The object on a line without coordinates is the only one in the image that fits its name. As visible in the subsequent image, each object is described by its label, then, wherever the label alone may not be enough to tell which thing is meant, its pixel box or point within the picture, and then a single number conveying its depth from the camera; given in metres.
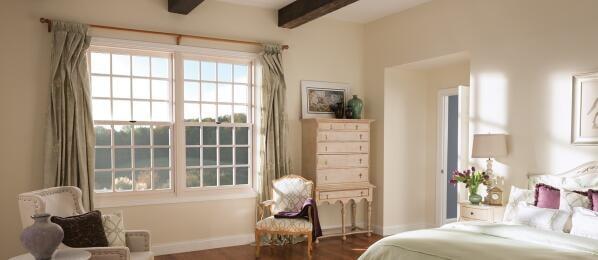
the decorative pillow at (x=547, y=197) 3.66
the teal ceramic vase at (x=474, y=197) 4.46
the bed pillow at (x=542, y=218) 3.37
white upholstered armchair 3.18
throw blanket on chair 4.99
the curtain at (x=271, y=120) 5.59
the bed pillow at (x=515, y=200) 3.90
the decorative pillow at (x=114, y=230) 3.56
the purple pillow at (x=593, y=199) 3.35
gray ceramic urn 2.69
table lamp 4.37
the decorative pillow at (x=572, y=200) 3.48
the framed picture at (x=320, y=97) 6.00
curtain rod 4.45
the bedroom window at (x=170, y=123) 4.89
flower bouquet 4.48
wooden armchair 4.96
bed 2.72
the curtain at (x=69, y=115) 4.44
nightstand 4.30
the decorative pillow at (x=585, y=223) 3.05
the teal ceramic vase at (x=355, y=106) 6.04
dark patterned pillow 3.28
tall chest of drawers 5.68
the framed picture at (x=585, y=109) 3.75
